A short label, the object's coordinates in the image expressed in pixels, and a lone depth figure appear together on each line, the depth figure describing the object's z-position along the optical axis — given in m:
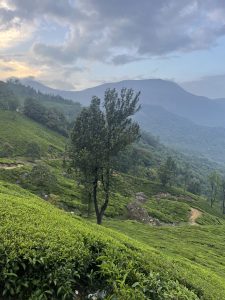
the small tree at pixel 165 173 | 153.00
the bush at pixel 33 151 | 139.25
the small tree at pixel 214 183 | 149.62
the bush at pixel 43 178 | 85.88
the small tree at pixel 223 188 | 159.91
